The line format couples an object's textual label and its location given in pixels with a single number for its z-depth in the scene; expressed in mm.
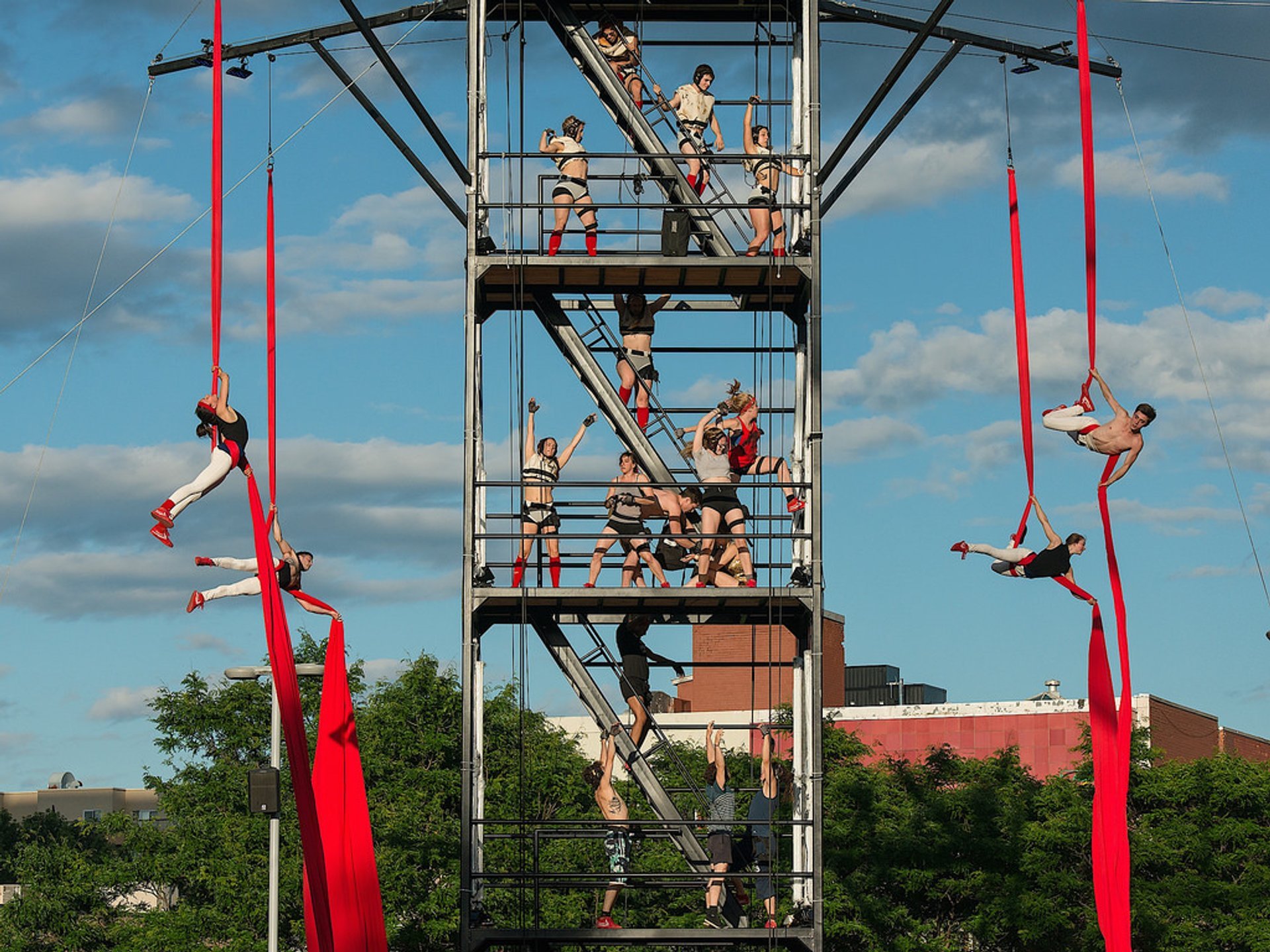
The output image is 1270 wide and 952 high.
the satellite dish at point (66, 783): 137875
